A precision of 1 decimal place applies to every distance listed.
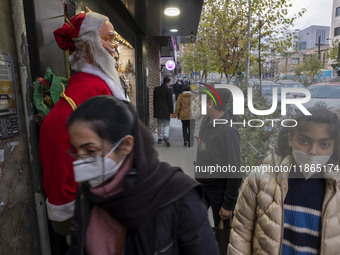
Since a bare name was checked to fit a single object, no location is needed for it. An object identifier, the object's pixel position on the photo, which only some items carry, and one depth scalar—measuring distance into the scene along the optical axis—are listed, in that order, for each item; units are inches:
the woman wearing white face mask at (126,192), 36.7
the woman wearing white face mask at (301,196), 56.9
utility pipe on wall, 71.5
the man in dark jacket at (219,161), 93.7
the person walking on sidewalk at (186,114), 293.7
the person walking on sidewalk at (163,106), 295.3
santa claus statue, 64.7
